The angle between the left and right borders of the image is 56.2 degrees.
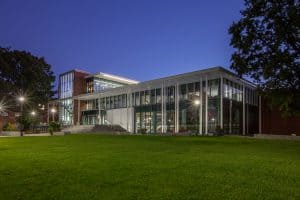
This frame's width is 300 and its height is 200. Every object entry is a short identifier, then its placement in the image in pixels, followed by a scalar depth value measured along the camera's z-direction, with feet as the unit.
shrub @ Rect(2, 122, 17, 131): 126.74
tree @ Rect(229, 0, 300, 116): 48.55
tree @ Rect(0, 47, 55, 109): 138.21
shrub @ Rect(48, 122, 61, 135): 120.49
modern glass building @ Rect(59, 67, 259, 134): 99.81
